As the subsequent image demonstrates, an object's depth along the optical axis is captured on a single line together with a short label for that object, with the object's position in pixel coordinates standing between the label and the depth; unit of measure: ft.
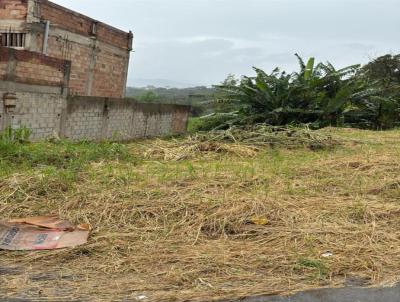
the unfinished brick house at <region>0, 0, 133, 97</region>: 42.75
